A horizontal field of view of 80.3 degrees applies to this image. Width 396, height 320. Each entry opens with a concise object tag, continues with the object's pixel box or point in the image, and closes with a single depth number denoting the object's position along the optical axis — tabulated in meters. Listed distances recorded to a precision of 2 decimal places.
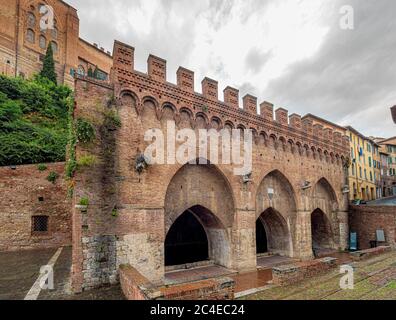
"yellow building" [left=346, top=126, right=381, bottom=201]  28.19
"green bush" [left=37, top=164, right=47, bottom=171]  15.08
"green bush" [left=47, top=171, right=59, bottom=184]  15.13
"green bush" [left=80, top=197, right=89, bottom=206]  7.59
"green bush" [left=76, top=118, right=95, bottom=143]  7.93
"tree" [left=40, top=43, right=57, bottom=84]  33.81
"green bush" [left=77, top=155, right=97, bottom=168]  7.80
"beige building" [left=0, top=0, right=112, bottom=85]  33.69
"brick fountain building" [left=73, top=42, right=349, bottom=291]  8.03
